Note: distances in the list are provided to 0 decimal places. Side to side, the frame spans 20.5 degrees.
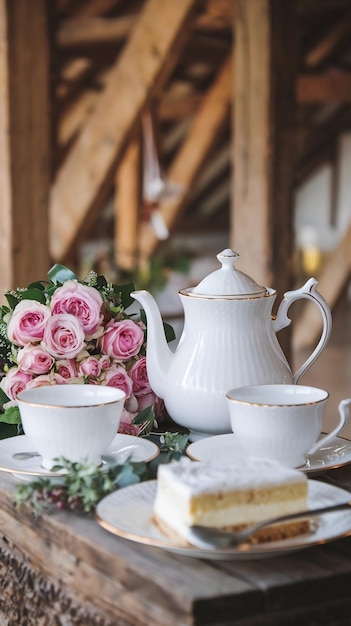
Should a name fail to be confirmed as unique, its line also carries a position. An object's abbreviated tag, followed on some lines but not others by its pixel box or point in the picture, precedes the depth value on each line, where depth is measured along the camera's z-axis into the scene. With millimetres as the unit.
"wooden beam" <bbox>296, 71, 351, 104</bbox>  6105
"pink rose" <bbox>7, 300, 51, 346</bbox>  1336
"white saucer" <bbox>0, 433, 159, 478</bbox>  1155
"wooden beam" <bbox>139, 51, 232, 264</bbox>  5738
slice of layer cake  929
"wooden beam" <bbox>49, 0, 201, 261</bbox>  3064
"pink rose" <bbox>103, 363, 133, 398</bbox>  1361
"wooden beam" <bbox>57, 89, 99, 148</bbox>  6805
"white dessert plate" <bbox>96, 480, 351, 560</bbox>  913
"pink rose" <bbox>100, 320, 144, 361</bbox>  1373
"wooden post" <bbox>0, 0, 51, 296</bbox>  2859
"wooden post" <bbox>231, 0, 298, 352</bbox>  3135
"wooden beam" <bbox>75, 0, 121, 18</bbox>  5441
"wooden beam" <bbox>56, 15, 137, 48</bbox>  4445
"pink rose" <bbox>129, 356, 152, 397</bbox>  1408
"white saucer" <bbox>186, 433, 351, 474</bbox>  1163
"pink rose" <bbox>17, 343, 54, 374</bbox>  1330
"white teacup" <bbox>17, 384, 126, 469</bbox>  1104
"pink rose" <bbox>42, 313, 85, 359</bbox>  1323
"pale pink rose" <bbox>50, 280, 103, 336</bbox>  1346
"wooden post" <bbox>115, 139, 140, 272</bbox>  6477
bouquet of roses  1329
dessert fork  912
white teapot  1270
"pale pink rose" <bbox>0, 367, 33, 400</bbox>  1343
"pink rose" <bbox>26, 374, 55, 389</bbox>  1326
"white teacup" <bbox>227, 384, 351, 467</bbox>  1102
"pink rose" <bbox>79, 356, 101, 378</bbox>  1344
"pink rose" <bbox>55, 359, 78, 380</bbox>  1346
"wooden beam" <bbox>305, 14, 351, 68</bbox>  6961
